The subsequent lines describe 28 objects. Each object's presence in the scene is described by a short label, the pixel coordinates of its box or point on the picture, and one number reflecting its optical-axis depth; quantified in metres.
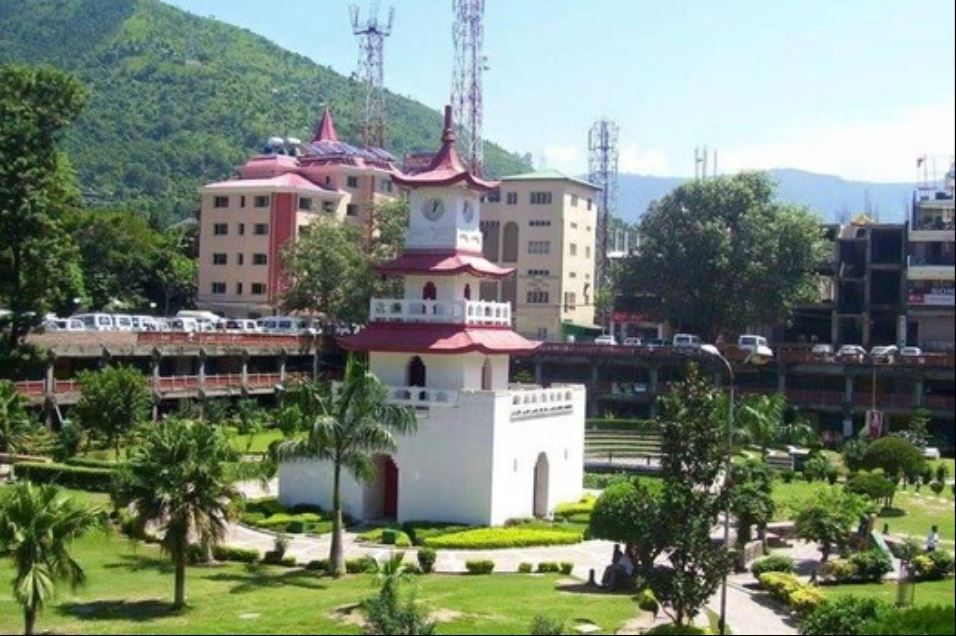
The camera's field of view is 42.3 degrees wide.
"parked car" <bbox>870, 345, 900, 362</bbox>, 66.88
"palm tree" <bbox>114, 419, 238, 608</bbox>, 28.86
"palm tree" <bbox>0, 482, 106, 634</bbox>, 24.22
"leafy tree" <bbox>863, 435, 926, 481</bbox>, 45.84
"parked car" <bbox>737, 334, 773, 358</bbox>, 71.87
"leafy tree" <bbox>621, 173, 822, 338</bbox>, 74.50
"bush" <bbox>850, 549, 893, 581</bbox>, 32.16
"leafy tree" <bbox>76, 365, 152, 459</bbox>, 48.19
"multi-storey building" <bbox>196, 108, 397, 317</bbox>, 85.00
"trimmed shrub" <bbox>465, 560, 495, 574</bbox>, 33.62
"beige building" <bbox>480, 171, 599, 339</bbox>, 88.38
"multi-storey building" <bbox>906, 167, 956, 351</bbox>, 66.62
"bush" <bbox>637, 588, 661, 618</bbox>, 27.29
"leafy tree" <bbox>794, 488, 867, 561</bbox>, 33.62
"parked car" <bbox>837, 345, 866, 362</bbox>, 68.12
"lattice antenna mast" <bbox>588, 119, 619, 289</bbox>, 103.19
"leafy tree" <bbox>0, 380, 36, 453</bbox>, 45.75
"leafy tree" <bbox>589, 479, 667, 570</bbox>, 26.55
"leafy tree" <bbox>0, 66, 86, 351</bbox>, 50.78
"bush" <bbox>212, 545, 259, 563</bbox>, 34.59
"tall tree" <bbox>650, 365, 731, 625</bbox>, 24.83
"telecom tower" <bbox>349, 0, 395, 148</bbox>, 90.69
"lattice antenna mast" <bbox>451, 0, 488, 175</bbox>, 70.94
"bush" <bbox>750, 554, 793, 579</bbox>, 32.53
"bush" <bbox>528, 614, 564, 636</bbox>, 21.19
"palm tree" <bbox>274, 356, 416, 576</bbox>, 33.00
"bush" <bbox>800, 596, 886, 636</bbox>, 21.64
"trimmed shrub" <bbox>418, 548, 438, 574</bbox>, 33.41
